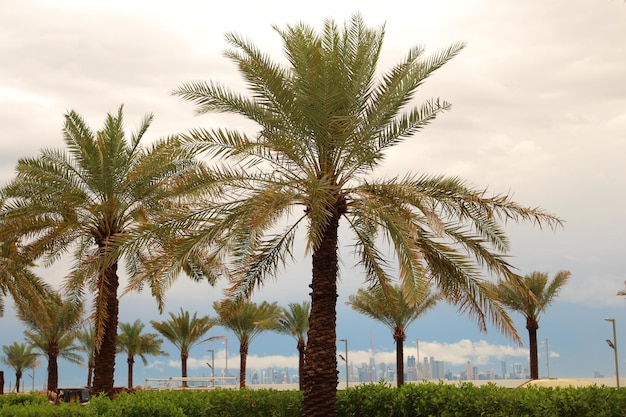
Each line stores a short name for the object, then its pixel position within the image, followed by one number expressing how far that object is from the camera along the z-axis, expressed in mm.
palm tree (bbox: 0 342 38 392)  64625
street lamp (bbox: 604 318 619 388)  39562
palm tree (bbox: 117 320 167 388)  56991
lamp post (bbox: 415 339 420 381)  63134
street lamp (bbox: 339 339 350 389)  54738
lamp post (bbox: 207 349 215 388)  73094
